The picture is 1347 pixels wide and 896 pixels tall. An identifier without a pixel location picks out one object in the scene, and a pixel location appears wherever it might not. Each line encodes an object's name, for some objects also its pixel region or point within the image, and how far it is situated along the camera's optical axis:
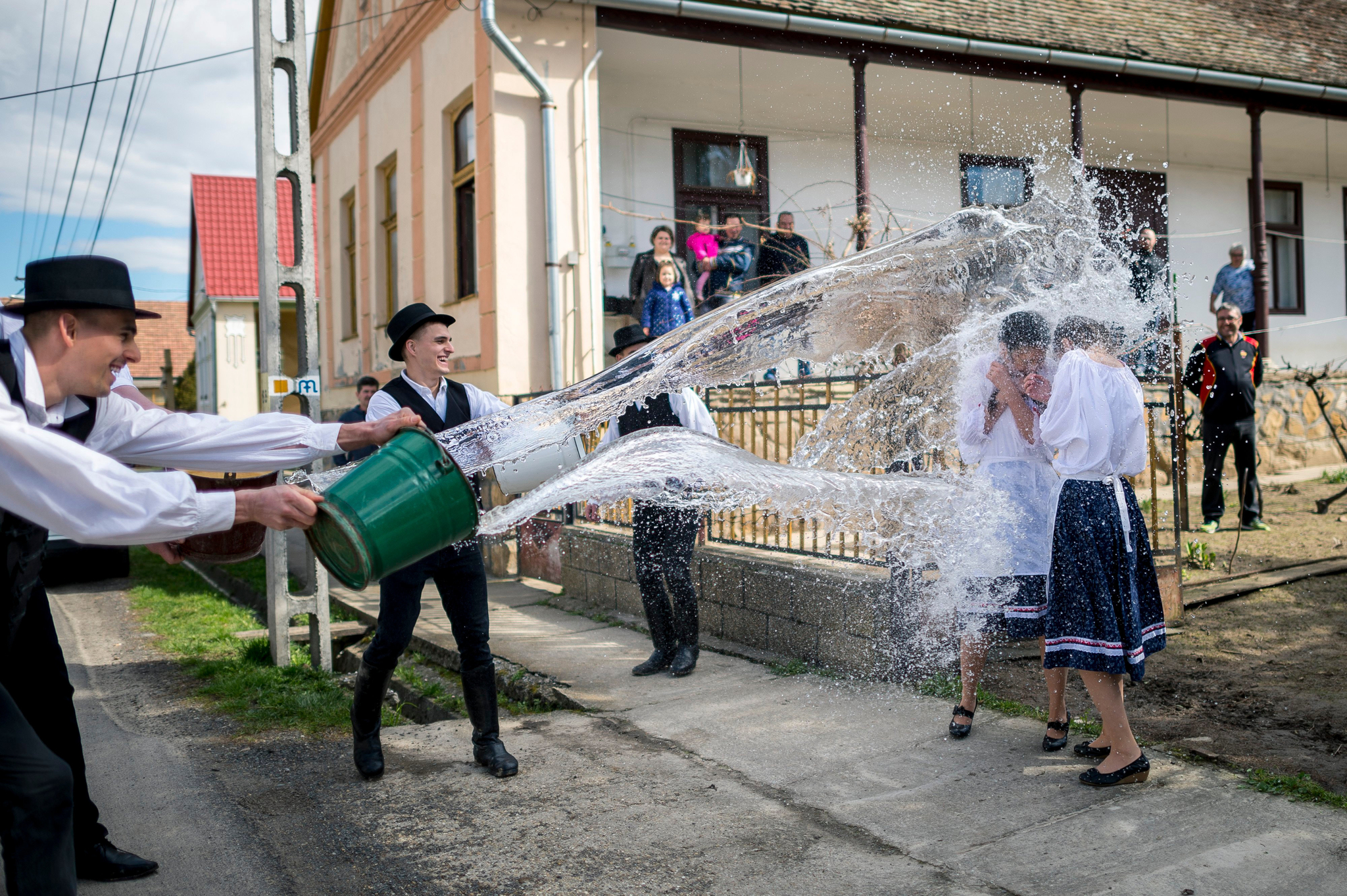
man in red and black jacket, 9.76
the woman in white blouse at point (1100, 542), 4.13
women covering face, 4.56
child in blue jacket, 10.12
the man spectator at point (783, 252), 11.81
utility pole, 6.74
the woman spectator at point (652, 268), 10.52
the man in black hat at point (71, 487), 2.57
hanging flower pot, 12.73
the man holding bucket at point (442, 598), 4.63
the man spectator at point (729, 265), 11.59
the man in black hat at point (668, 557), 6.20
